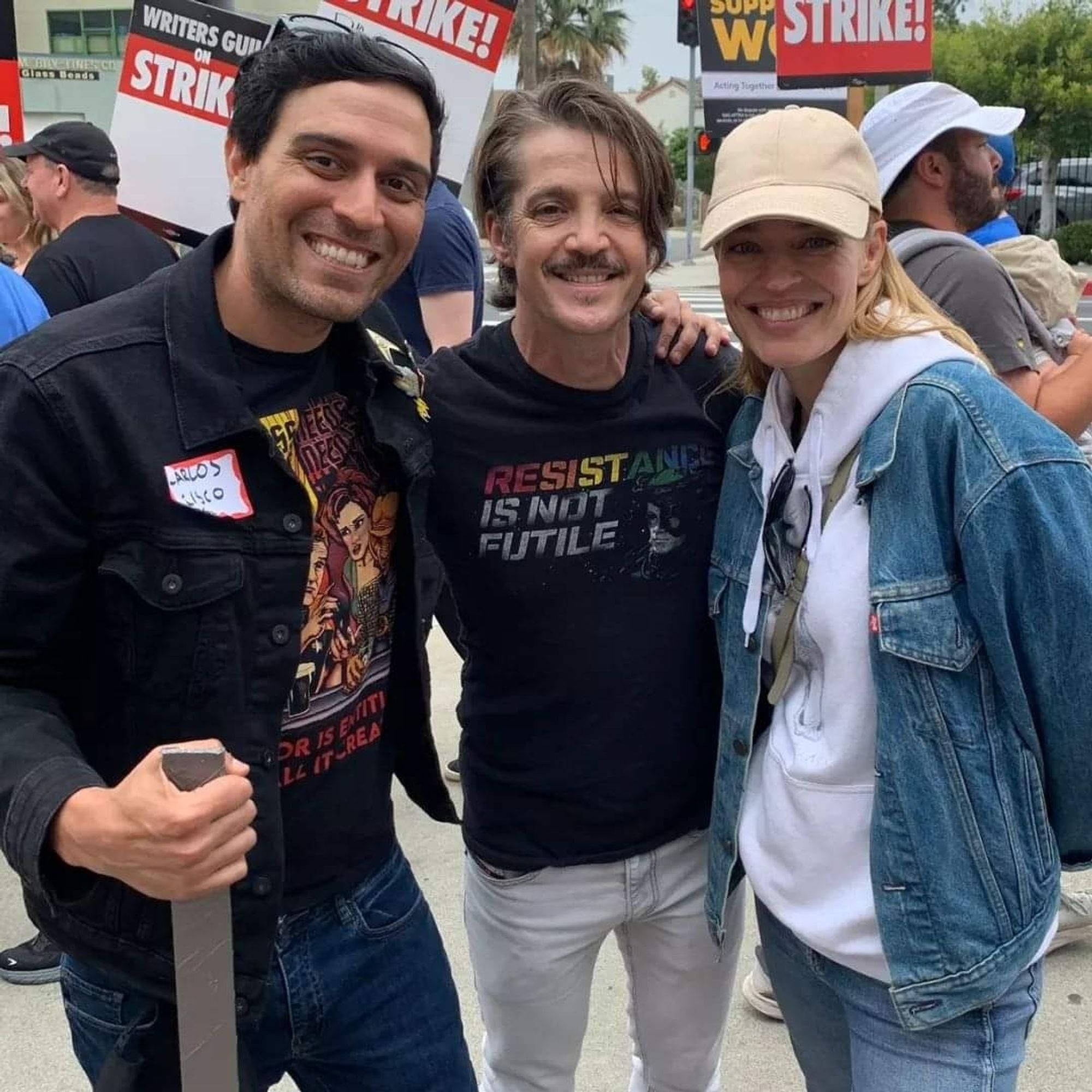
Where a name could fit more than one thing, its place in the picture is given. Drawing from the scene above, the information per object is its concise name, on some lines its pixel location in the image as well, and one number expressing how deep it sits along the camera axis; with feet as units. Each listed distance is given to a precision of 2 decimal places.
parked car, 80.59
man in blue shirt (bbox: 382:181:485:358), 12.48
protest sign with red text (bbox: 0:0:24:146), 17.10
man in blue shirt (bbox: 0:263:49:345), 10.20
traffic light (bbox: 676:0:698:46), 50.47
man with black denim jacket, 4.46
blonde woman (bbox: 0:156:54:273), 16.11
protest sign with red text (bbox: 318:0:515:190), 13.57
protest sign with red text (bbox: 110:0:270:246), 14.01
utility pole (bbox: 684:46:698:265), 76.76
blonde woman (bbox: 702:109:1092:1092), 4.74
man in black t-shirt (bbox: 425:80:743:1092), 6.26
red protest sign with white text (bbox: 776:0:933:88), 16.14
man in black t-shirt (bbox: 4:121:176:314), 13.89
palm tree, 142.41
